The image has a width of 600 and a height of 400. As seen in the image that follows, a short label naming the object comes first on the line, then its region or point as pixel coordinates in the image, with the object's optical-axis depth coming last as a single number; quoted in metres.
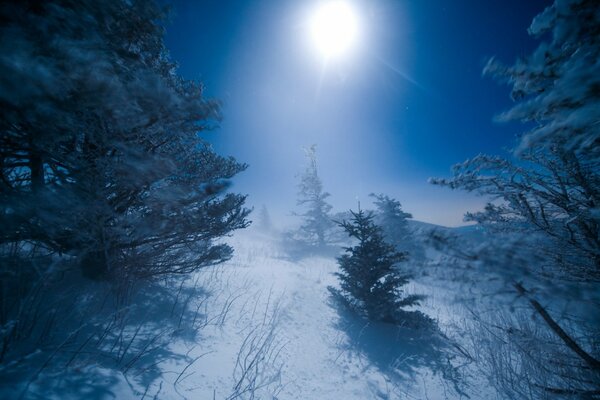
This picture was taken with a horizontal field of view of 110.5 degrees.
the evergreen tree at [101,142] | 1.84
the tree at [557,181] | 1.52
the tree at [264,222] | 42.25
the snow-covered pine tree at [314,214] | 21.20
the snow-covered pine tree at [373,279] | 4.96
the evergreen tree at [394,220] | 16.12
